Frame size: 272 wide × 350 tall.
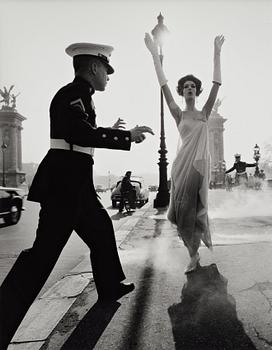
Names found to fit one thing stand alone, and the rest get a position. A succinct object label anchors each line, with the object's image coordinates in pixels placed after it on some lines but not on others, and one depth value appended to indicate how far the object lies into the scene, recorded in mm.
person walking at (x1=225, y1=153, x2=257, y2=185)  14720
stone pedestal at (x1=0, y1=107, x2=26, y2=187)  58847
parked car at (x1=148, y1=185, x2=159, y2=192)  92688
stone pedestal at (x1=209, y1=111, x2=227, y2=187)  79581
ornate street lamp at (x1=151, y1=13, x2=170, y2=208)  14414
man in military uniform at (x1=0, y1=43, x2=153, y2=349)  2230
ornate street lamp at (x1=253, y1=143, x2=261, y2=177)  41719
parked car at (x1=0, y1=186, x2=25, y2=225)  9312
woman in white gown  3969
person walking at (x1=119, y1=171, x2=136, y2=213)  13856
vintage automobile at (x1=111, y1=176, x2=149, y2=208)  17688
